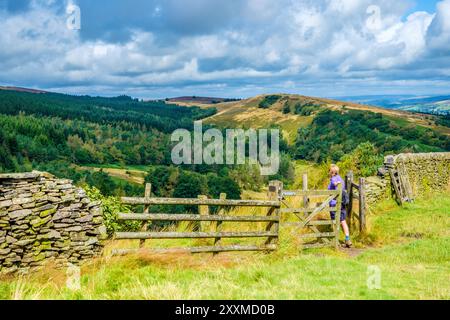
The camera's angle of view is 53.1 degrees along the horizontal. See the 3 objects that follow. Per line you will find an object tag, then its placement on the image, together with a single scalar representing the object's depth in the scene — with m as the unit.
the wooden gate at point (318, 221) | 12.23
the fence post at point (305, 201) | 13.10
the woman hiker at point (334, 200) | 13.21
